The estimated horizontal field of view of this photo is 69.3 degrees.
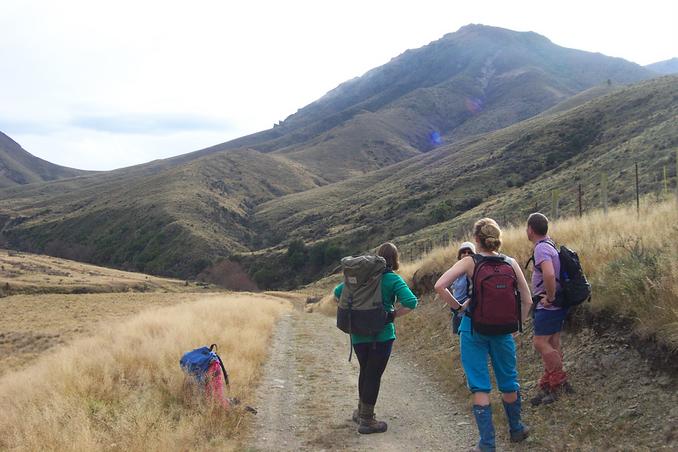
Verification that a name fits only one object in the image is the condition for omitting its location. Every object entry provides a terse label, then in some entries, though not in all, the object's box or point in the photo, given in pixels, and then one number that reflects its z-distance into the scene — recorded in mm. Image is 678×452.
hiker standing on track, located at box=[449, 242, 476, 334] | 5970
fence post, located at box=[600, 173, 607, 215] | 12443
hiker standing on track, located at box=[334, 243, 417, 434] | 5582
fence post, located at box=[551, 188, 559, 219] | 14402
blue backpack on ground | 6596
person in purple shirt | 5359
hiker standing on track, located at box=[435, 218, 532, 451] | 4707
